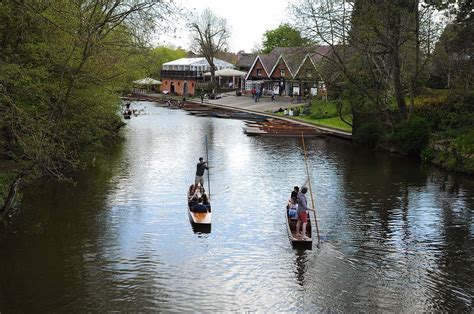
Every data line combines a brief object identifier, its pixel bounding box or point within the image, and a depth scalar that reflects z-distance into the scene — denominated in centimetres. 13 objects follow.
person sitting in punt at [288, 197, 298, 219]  1928
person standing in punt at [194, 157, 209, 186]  2358
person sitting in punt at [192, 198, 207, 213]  1998
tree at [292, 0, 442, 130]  3506
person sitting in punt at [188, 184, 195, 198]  2251
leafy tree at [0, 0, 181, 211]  1706
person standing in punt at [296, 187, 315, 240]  1773
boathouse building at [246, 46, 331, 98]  7419
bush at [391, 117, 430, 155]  3534
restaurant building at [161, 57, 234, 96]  9675
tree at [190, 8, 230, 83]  8806
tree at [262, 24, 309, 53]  10428
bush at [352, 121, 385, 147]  4044
